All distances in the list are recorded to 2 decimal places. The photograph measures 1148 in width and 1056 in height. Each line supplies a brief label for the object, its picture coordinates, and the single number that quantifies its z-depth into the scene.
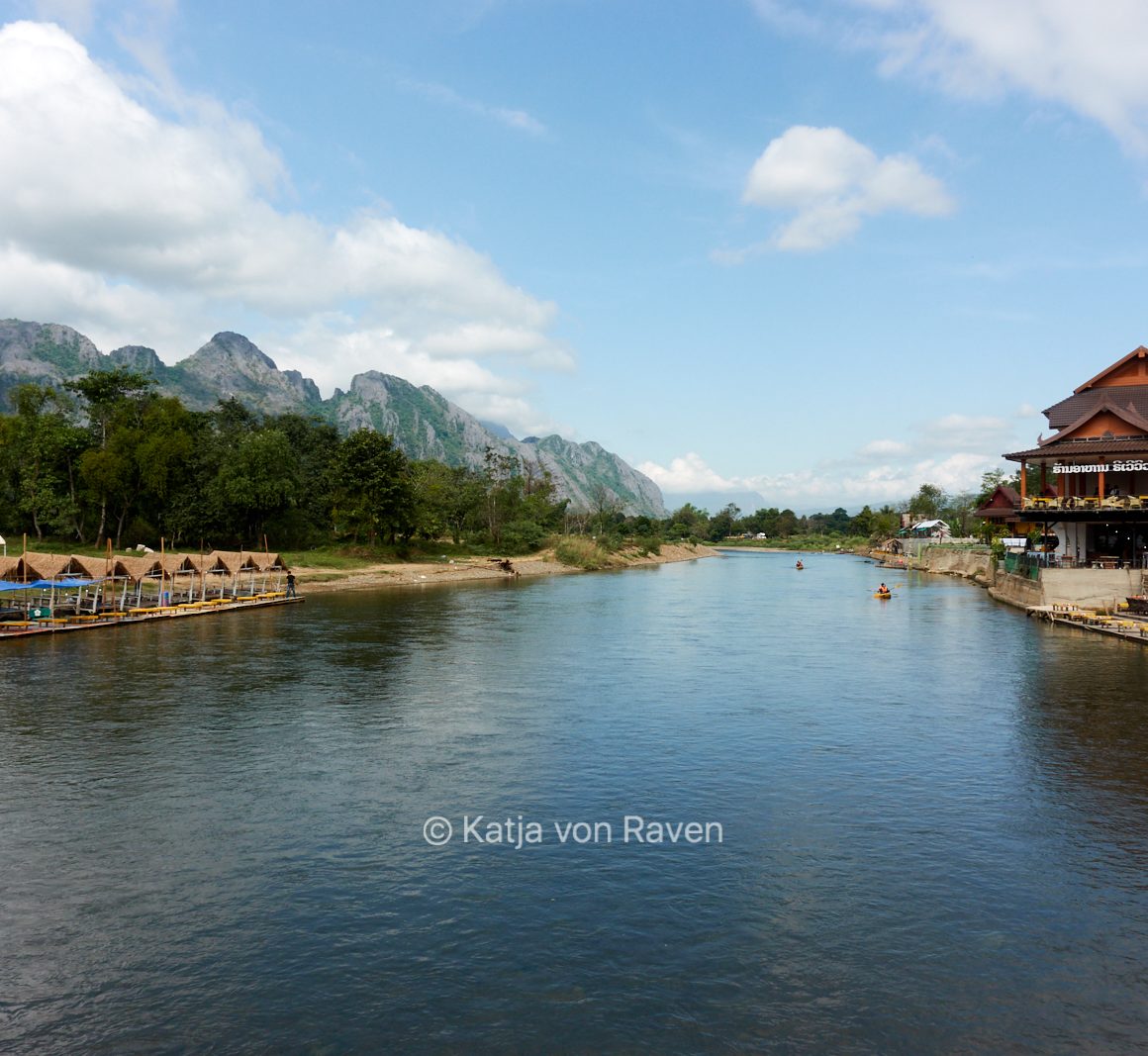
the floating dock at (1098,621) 50.59
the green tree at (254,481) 94.38
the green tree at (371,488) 105.06
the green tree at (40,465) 87.56
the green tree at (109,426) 86.94
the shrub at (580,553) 134.88
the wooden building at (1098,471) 60.72
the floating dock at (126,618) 51.50
